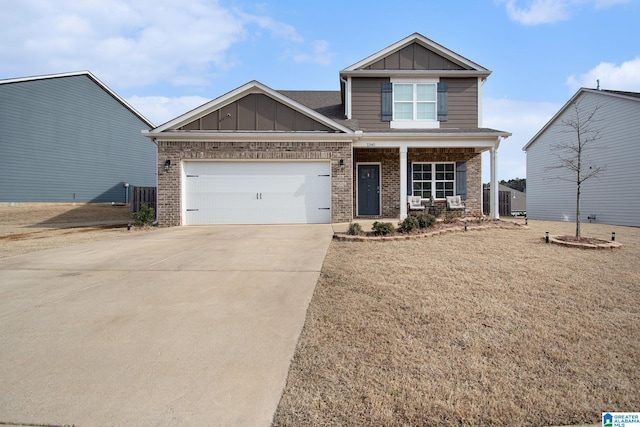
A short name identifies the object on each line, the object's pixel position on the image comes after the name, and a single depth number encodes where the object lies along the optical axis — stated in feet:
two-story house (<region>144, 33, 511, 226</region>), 38.37
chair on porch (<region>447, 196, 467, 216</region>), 44.72
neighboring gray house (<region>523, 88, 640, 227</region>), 44.78
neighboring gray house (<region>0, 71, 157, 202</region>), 57.41
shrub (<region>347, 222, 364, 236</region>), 28.02
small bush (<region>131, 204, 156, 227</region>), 37.40
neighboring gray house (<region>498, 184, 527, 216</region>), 80.31
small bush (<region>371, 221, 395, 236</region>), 27.35
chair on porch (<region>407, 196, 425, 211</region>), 44.16
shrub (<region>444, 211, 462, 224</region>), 34.53
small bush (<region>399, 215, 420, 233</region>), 28.32
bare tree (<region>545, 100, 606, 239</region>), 50.52
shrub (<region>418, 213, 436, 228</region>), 30.09
